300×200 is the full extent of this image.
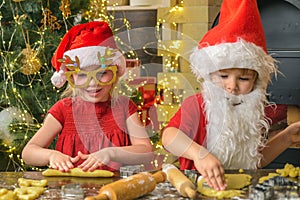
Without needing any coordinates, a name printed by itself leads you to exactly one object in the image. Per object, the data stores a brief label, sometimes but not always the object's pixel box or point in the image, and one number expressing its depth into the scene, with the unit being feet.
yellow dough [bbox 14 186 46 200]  5.56
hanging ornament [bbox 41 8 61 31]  10.13
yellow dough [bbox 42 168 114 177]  6.25
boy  6.93
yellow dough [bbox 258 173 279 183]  6.09
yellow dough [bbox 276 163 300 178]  6.29
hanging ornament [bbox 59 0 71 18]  9.92
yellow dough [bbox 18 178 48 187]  5.92
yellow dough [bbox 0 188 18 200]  5.53
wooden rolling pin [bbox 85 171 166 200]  5.45
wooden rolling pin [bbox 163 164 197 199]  5.60
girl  7.27
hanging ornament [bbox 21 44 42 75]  10.01
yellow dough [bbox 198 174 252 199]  5.71
